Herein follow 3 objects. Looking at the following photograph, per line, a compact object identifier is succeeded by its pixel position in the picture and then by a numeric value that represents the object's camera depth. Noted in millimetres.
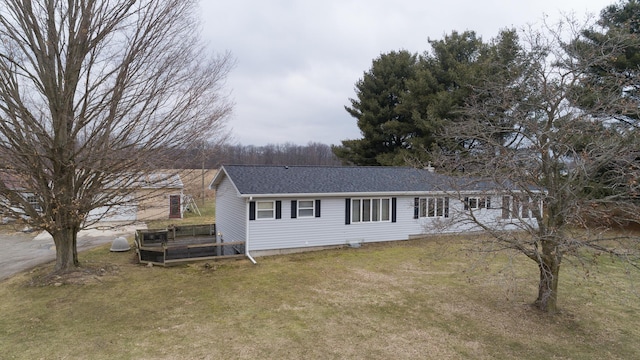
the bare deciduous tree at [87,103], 9453
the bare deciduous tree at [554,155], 6715
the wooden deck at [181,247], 12455
